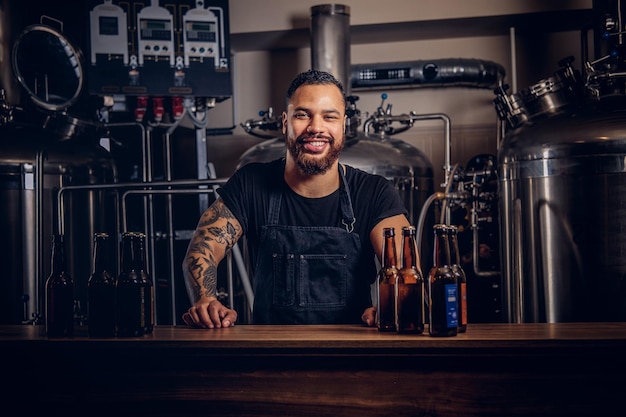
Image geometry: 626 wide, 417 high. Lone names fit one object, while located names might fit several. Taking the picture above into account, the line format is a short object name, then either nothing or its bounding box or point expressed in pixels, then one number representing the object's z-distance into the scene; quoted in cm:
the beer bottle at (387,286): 199
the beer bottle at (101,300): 199
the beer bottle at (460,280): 189
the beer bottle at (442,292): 183
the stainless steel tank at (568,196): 349
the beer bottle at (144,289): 202
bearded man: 267
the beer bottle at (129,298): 198
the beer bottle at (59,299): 202
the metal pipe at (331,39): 499
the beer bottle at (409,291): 192
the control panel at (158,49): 471
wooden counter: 175
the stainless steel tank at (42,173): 410
